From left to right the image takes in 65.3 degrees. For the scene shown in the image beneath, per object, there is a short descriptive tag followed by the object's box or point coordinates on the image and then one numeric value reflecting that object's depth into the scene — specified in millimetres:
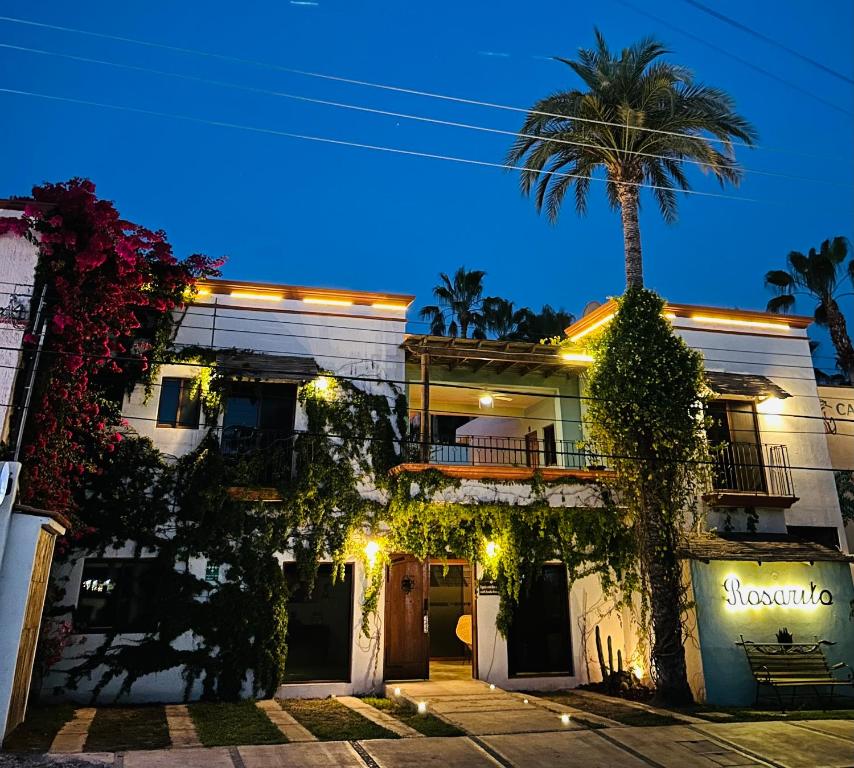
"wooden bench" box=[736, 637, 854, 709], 10539
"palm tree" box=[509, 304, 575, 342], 27406
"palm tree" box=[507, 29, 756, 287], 13047
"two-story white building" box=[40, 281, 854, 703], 11547
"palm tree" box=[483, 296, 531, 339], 27828
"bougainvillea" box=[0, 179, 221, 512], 9414
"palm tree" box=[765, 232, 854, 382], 19781
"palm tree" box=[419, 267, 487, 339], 27891
